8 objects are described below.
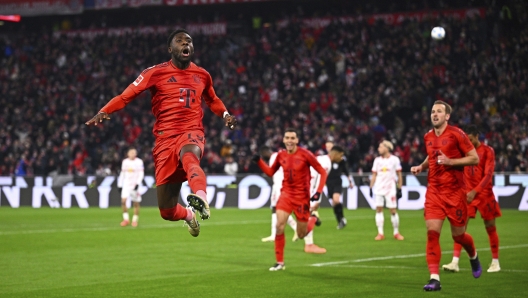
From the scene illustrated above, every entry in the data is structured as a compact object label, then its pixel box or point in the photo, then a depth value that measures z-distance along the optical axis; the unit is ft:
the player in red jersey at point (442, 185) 34.37
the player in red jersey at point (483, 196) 40.88
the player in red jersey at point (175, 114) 28.45
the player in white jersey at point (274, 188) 58.44
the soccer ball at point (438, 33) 95.33
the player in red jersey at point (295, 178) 44.01
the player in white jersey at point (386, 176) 65.16
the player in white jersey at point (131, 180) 74.84
